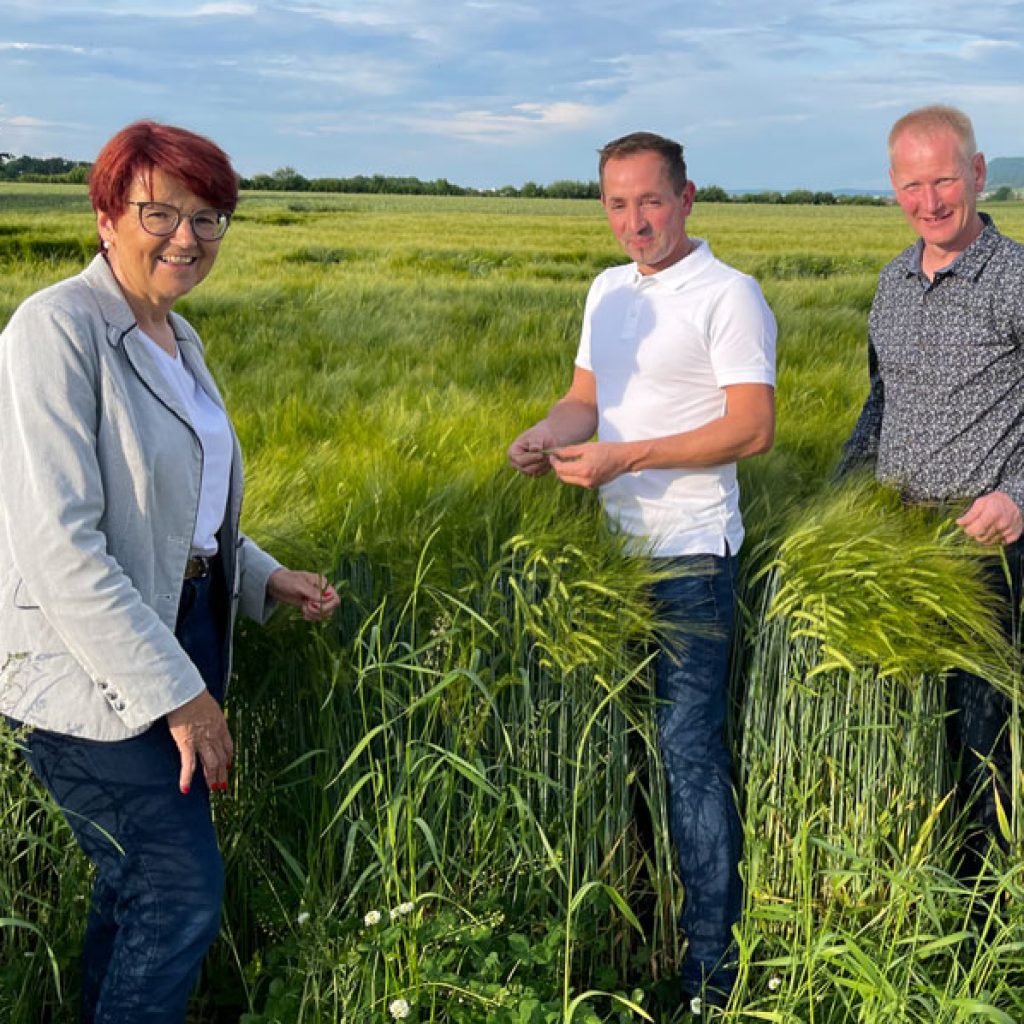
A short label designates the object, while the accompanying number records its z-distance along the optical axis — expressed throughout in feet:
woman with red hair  5.51
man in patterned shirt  8.03
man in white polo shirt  7.27
